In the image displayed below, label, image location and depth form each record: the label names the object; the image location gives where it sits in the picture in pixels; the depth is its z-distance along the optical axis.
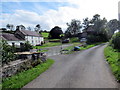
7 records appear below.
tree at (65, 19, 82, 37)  76.19
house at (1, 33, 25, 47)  32.41
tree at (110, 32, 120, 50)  20.04
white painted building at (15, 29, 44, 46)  39.93
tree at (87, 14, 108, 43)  44.47
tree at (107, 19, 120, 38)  66.88
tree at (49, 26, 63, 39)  65.38
